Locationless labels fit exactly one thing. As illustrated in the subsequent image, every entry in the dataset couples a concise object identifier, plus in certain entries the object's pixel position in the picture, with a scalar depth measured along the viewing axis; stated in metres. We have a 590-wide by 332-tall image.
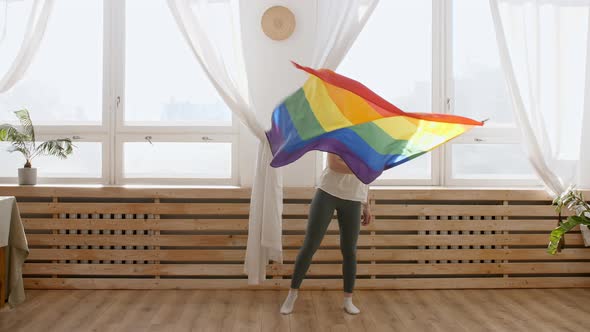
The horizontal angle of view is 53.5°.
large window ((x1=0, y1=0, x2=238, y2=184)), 4.69
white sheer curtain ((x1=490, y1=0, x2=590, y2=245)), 4.57
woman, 3.67
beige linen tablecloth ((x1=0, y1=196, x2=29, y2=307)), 3.73
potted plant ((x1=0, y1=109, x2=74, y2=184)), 4.36
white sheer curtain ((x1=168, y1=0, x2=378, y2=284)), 4.30
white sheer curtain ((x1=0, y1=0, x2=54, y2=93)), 4.46
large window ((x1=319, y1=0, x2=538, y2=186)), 4.80
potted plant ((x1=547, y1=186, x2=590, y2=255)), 4.38
